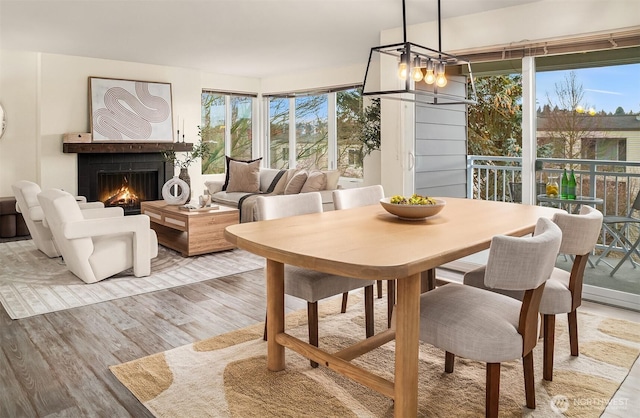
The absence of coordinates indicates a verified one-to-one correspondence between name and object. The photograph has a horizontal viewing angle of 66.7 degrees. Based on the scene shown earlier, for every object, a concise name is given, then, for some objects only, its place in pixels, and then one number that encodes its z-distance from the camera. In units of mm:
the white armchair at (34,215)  4926
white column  4191
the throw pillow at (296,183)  6594
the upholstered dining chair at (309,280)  2541
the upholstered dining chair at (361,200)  3160
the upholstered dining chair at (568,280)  2311
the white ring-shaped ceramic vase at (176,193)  5676
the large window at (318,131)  7754
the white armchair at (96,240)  3902
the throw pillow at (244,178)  7371
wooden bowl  2617
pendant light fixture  2616
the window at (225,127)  8477
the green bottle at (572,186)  4047
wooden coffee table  5134
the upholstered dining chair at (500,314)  1772
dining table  1812
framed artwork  6926
